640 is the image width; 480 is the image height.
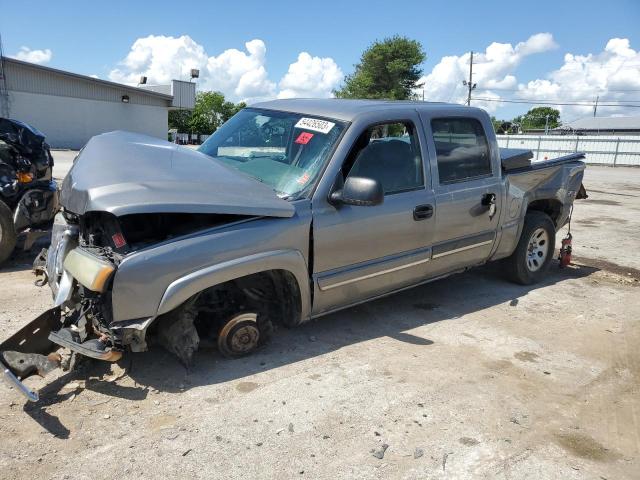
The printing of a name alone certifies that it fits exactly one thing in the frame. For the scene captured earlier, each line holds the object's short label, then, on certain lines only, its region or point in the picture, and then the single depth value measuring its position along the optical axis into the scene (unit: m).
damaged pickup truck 3.03
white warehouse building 30.98
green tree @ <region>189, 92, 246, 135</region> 73.50
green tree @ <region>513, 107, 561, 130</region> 114.36
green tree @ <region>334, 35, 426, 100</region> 52.72
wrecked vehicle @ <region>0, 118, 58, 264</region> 5.70
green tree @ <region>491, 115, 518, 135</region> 71.81
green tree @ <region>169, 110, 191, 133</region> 69.44
